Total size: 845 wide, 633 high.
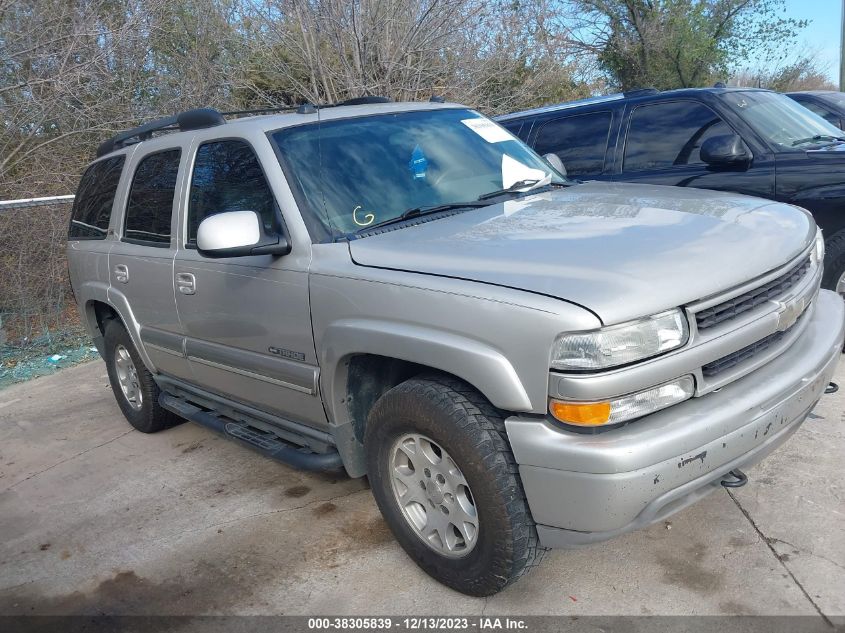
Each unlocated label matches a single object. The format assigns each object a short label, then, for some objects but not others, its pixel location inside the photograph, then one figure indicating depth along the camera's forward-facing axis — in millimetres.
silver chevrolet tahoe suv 2383
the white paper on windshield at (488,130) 4051
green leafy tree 22000
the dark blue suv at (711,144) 5090
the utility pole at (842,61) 17781
